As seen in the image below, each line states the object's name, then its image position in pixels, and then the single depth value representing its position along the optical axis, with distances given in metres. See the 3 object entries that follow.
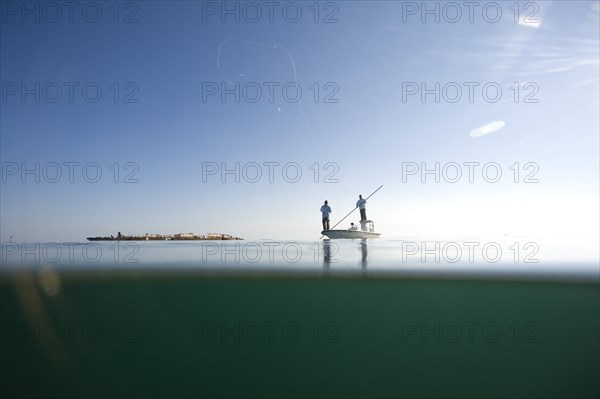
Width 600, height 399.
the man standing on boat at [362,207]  19.20
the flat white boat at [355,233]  17.19
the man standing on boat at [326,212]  16.89
